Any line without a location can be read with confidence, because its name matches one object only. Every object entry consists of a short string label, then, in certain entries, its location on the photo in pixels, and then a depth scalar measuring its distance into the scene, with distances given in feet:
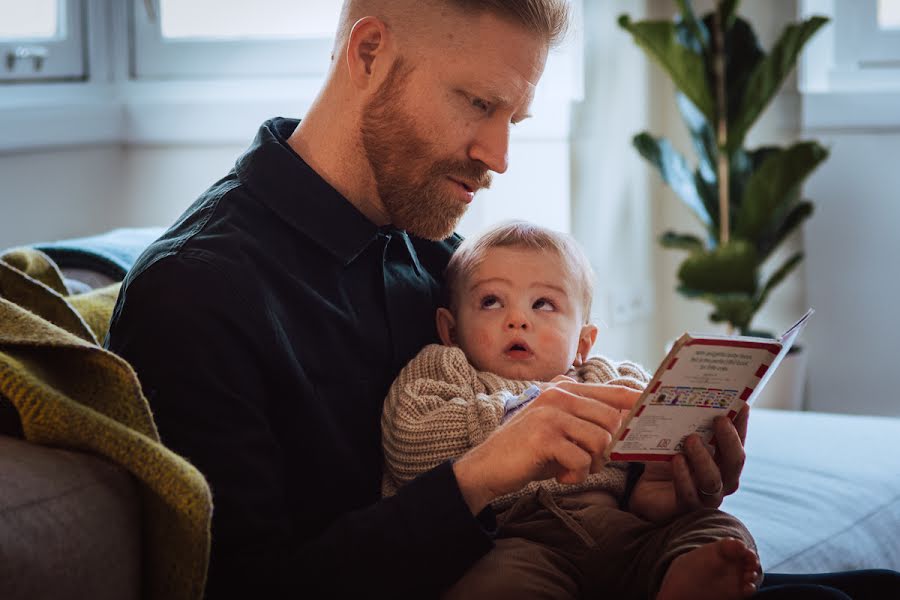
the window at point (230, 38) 11.24
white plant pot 11.27
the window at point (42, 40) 9.77
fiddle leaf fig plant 10.65
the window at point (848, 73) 11.35
